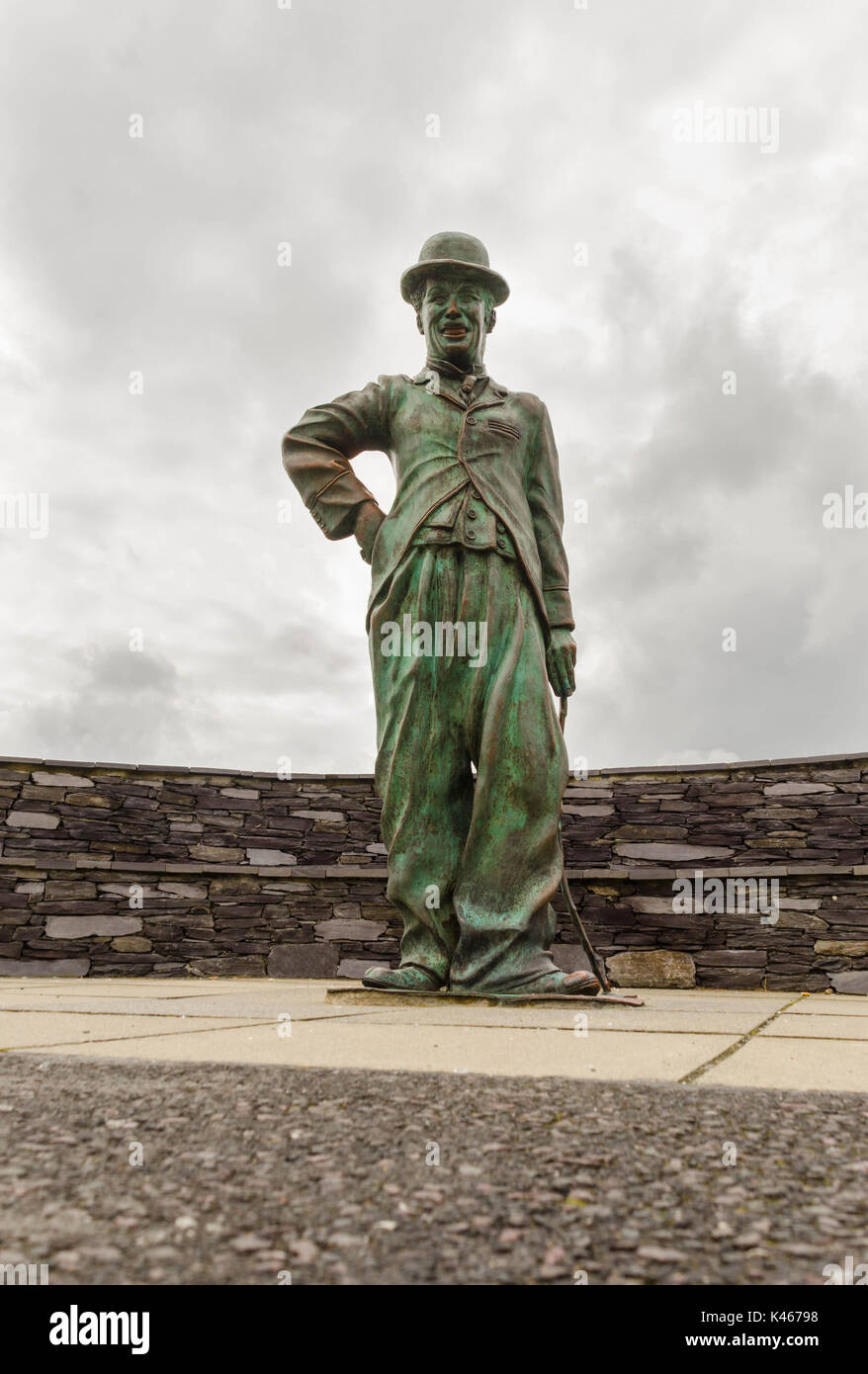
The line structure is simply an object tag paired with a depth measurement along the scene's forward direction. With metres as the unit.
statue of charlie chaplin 2.79
